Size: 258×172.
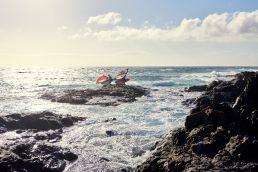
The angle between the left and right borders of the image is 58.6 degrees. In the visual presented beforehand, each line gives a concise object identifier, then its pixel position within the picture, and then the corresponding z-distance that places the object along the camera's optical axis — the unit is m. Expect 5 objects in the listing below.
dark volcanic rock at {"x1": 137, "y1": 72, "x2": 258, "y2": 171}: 8.68
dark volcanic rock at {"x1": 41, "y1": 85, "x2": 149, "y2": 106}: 28.71
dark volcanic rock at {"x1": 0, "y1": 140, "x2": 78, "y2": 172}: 10.82
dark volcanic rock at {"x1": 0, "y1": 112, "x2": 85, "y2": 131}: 17.63
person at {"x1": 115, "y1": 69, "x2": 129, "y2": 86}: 40.63
